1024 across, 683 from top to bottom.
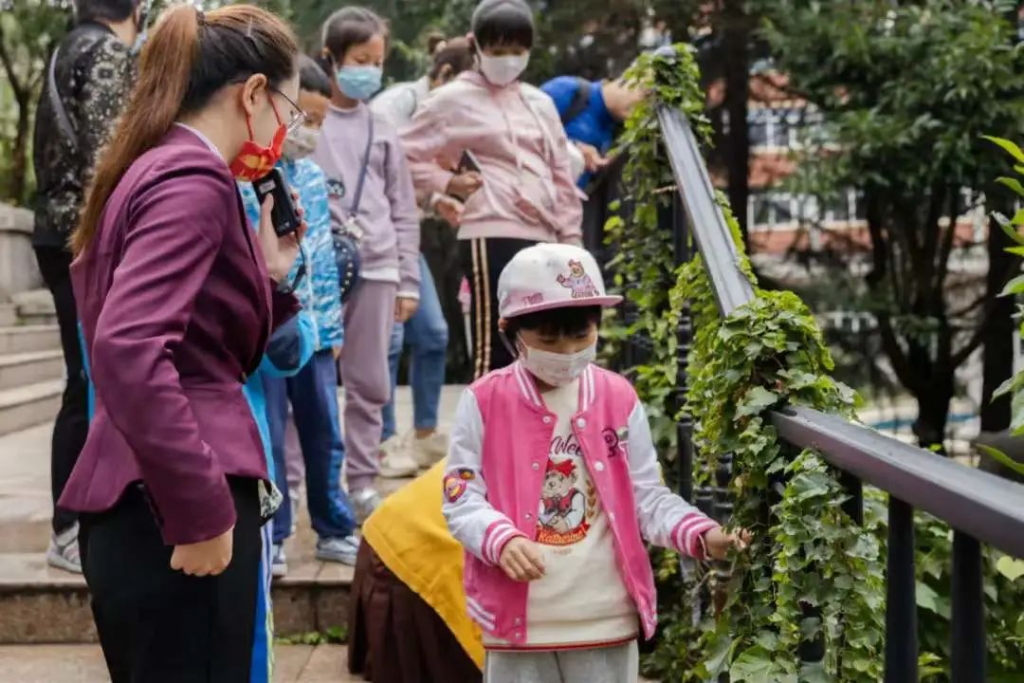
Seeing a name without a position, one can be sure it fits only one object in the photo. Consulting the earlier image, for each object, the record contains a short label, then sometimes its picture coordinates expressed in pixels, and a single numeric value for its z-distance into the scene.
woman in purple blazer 1.84
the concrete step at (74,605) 4.15
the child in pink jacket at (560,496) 2.62
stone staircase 8.48
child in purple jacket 4.73
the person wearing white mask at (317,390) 4.08
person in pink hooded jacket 4.65
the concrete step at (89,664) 3.82
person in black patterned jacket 3.80
